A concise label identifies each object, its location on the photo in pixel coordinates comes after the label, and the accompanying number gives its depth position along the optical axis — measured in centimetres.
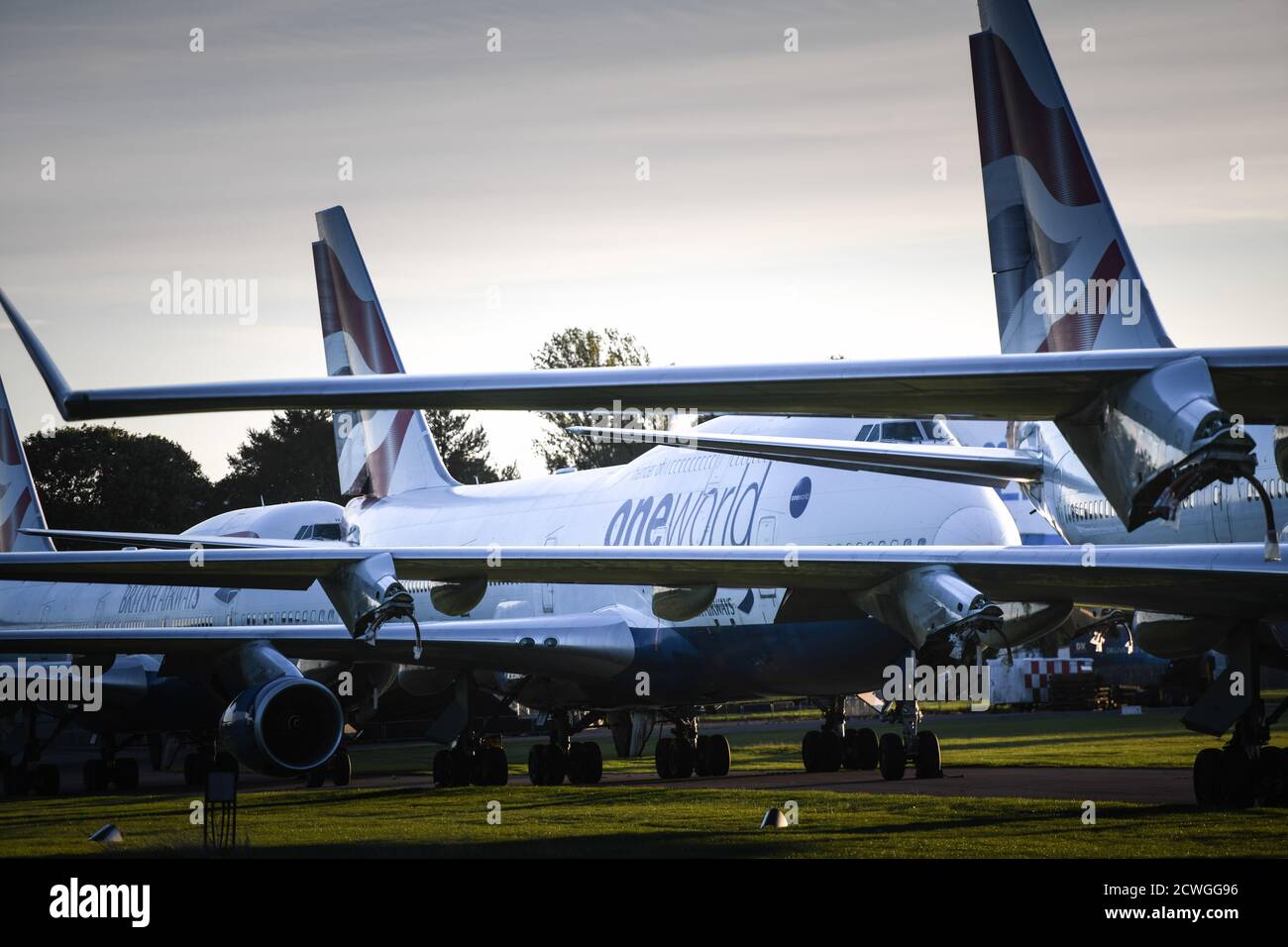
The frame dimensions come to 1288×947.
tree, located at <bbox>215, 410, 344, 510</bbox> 7919
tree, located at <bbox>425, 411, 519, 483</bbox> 8638
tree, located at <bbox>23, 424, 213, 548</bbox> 6450
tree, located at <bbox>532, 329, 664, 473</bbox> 7188
